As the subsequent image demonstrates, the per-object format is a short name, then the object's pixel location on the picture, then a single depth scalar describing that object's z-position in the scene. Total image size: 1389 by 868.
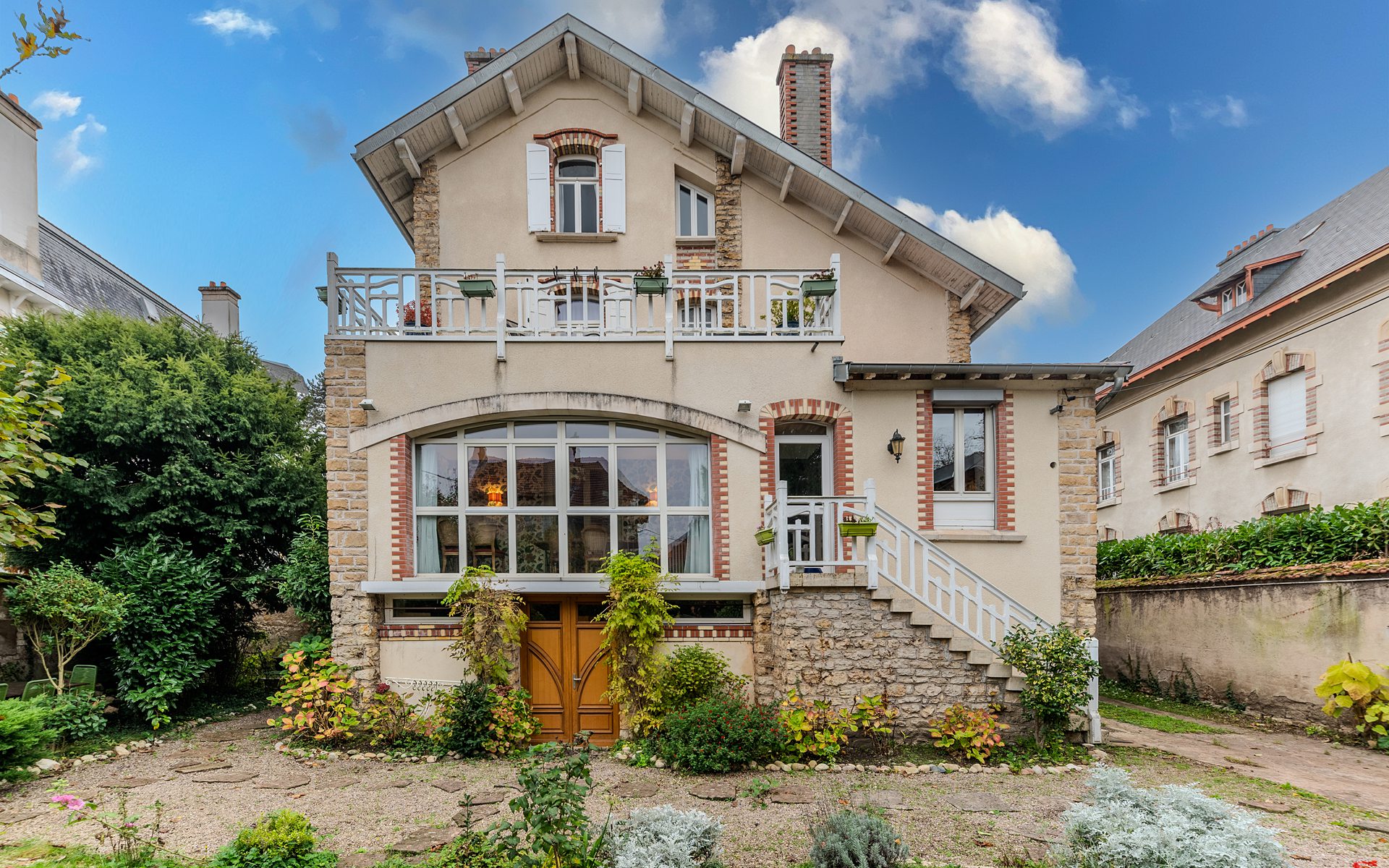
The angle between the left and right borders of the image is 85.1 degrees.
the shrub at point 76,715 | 8.66
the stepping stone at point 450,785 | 7.30
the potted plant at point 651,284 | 9.34
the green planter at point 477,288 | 9.18
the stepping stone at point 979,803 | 6.65
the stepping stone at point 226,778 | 7.68
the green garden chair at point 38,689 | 8.85
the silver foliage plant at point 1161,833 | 4.41
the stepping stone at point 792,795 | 6.86
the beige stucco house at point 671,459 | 9.20
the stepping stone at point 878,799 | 6.71
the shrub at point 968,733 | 8.01
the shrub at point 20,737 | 7.18
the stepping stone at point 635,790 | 7.06
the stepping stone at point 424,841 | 5.78
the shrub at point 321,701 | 8.70
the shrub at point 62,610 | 8.77
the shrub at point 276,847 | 4.87
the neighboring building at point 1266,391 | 12.30
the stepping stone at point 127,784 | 7.43
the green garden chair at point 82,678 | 9.34
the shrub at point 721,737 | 7.72
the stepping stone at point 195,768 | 7.97
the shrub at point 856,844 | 4.82
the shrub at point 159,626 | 9.55
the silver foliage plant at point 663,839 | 4.62
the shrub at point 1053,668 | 7.98
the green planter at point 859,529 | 8.31
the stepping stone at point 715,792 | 6.99
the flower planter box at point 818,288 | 9.30
